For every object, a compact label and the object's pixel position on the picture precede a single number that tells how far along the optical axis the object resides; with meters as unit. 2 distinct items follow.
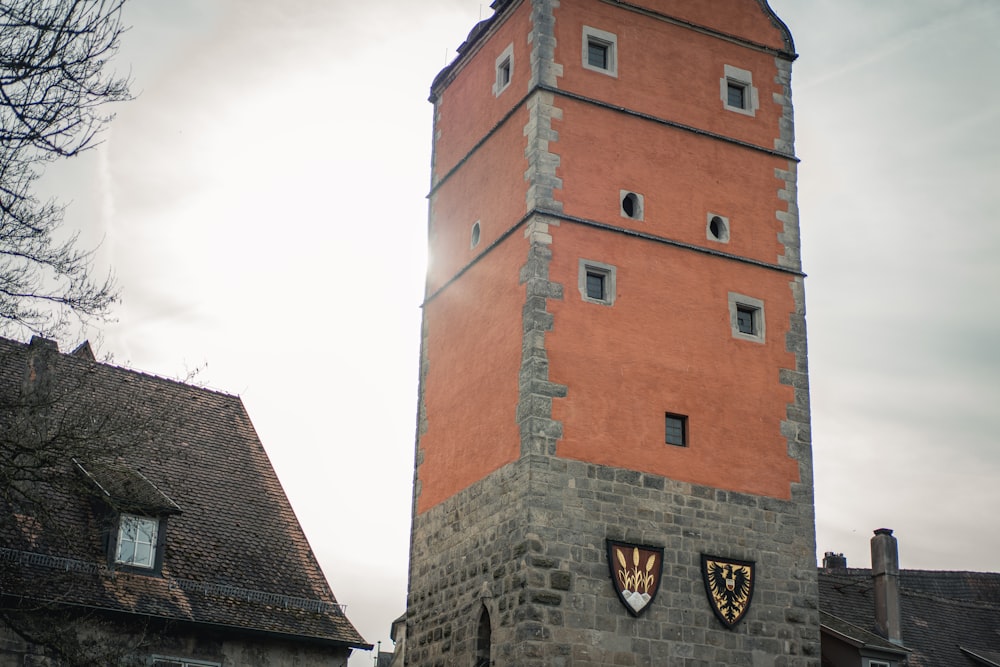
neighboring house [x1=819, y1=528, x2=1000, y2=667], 23.23
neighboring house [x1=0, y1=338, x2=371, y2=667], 16.61
